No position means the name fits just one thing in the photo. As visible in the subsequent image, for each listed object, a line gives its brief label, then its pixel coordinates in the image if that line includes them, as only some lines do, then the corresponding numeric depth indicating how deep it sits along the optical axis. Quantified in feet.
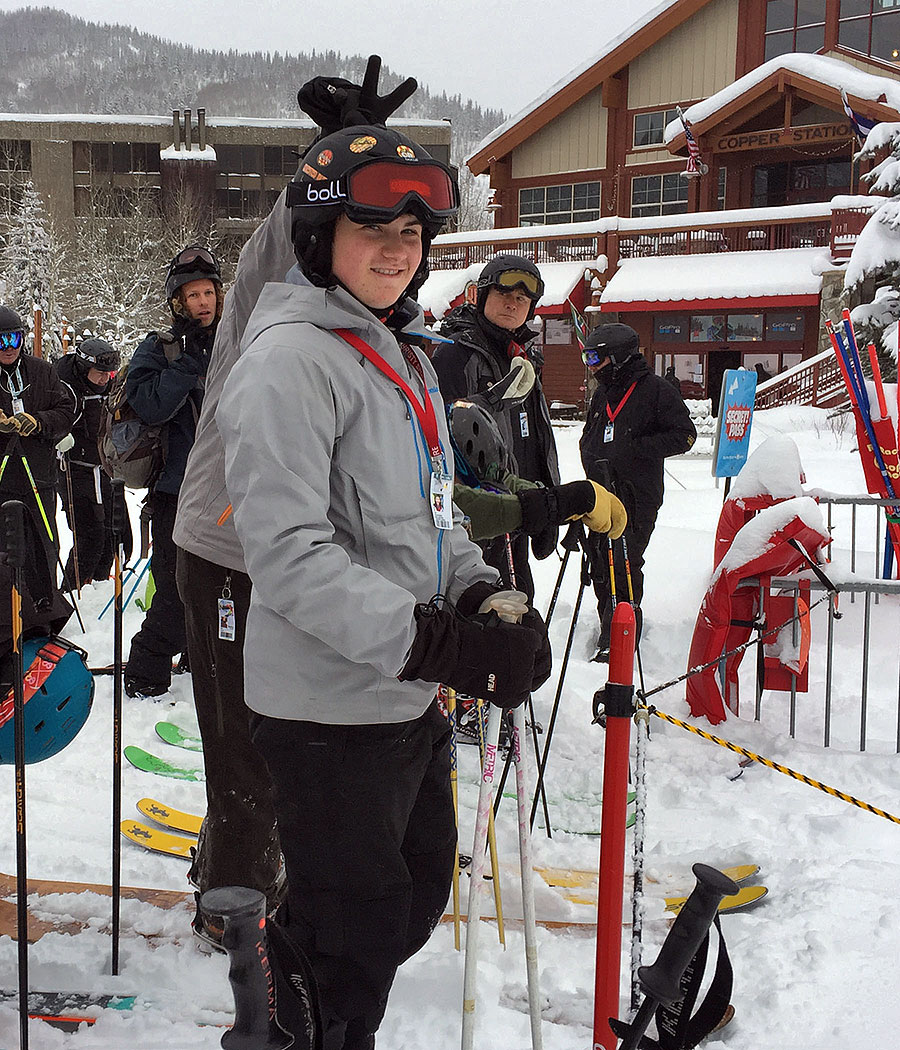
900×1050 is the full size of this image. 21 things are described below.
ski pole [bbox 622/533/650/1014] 7.41
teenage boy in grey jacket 5.55
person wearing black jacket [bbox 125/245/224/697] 13.55
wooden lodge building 76.84
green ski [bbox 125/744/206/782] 14.08
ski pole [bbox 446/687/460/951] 8.95
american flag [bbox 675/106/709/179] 83.51
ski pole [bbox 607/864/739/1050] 5.69
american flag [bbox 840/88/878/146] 69.26
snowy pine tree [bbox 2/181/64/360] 109.29
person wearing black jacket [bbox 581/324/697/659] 19.95
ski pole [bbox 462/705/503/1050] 6.69
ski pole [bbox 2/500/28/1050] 7.11
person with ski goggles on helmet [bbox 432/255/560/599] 14.08
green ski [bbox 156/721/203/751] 15.17
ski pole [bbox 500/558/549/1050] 7.12
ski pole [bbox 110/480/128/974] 8.76
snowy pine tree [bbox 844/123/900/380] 52.80
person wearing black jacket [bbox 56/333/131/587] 24.93
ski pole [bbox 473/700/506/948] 9.51
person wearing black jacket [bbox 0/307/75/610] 19.93
